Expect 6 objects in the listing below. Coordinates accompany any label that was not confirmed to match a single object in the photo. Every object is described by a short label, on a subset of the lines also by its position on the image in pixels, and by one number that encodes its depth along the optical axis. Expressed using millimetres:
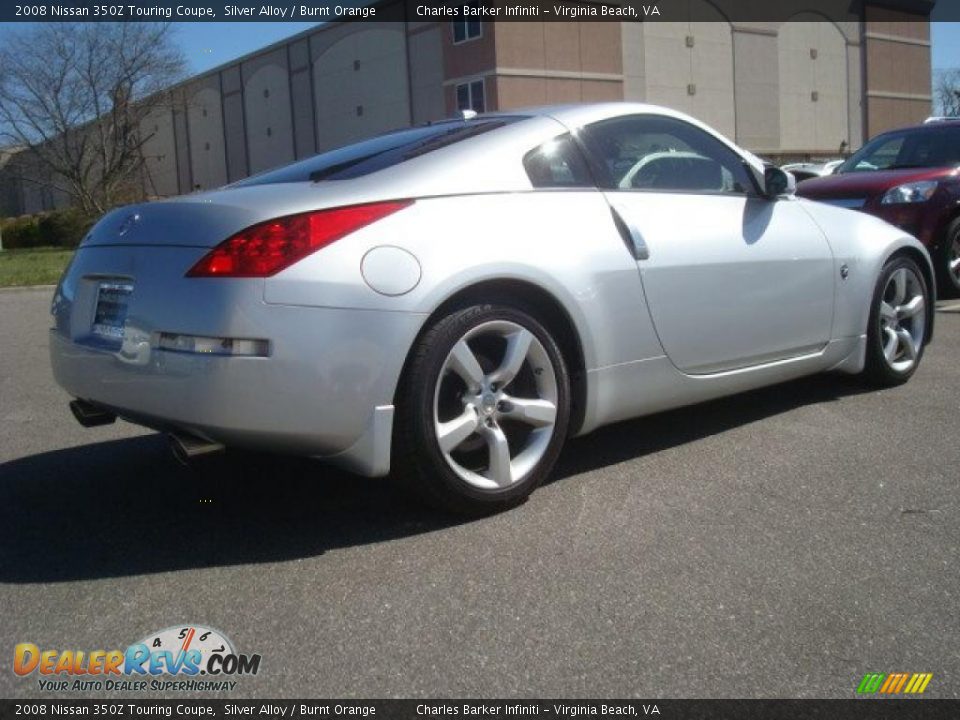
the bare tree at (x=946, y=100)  68188
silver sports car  3193
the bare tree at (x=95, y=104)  39969
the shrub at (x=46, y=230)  38344
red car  8625
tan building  36750
